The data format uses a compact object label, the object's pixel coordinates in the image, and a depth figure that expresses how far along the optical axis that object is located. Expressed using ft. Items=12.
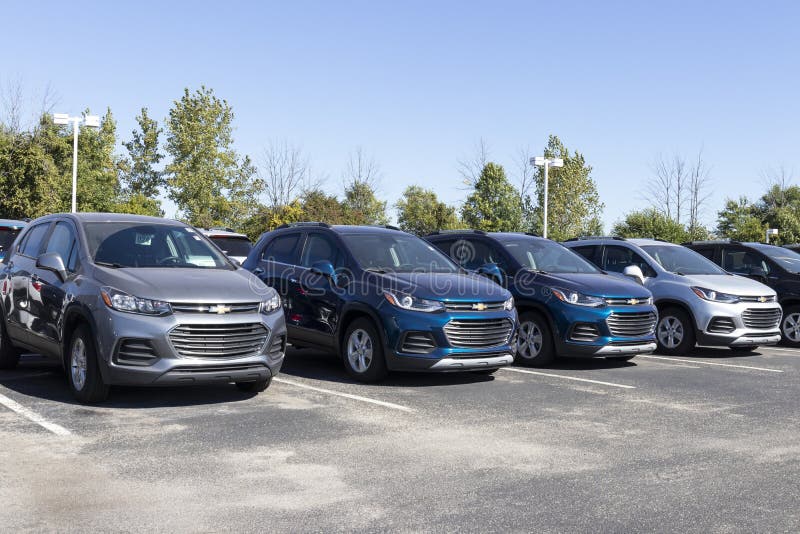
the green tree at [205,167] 196.44
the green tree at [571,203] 183.52
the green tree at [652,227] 126.93
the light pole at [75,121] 81.83
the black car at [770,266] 47.60
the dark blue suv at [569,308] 34.12
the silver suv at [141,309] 23.02
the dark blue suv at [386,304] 28.48
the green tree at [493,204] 220.43
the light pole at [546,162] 100.81
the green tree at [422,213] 251.60
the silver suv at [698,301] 40.19
